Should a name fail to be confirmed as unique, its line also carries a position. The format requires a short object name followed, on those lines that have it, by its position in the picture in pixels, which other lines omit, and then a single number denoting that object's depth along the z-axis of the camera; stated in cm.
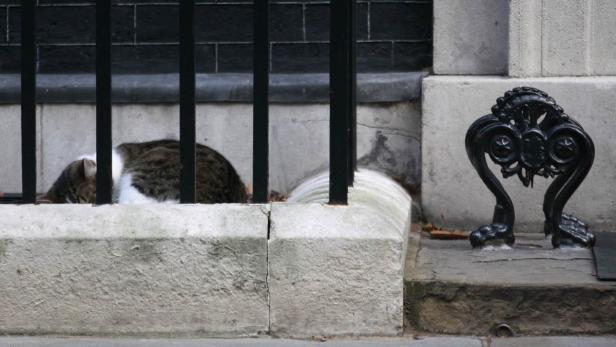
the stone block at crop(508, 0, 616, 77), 1056
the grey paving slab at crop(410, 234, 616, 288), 771
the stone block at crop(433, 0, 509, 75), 1096
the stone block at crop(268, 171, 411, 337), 747
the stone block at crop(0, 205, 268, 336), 750
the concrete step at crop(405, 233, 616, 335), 754
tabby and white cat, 1038
